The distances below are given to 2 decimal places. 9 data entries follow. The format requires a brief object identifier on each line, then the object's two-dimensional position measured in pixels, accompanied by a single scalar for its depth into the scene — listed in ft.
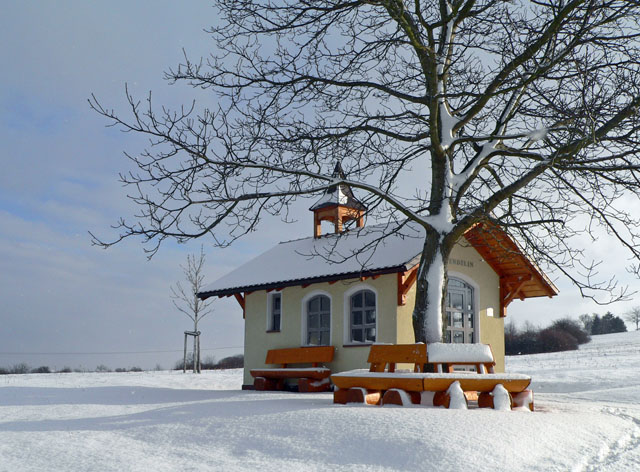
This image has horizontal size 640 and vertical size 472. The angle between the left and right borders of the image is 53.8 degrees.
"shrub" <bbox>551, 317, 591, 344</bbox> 204.95
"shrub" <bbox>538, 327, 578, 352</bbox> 185.57
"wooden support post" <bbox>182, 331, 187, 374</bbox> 90.89
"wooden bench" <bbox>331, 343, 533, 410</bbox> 31.48
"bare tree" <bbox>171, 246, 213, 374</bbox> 91.66
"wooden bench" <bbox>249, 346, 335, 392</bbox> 52.39
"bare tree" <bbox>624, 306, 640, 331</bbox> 311.54
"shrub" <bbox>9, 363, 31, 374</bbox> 105.61
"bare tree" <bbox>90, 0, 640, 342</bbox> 36.09
